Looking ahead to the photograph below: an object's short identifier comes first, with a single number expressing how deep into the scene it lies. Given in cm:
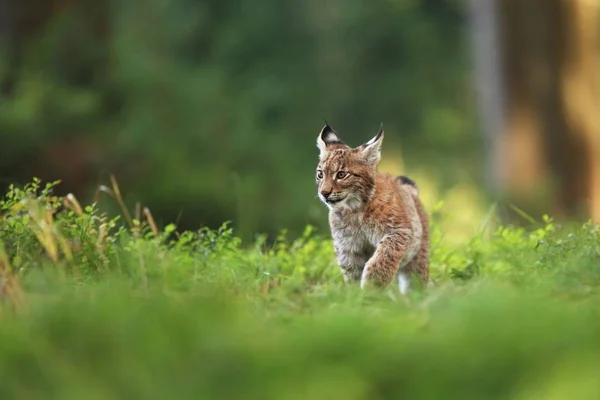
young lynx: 1488
